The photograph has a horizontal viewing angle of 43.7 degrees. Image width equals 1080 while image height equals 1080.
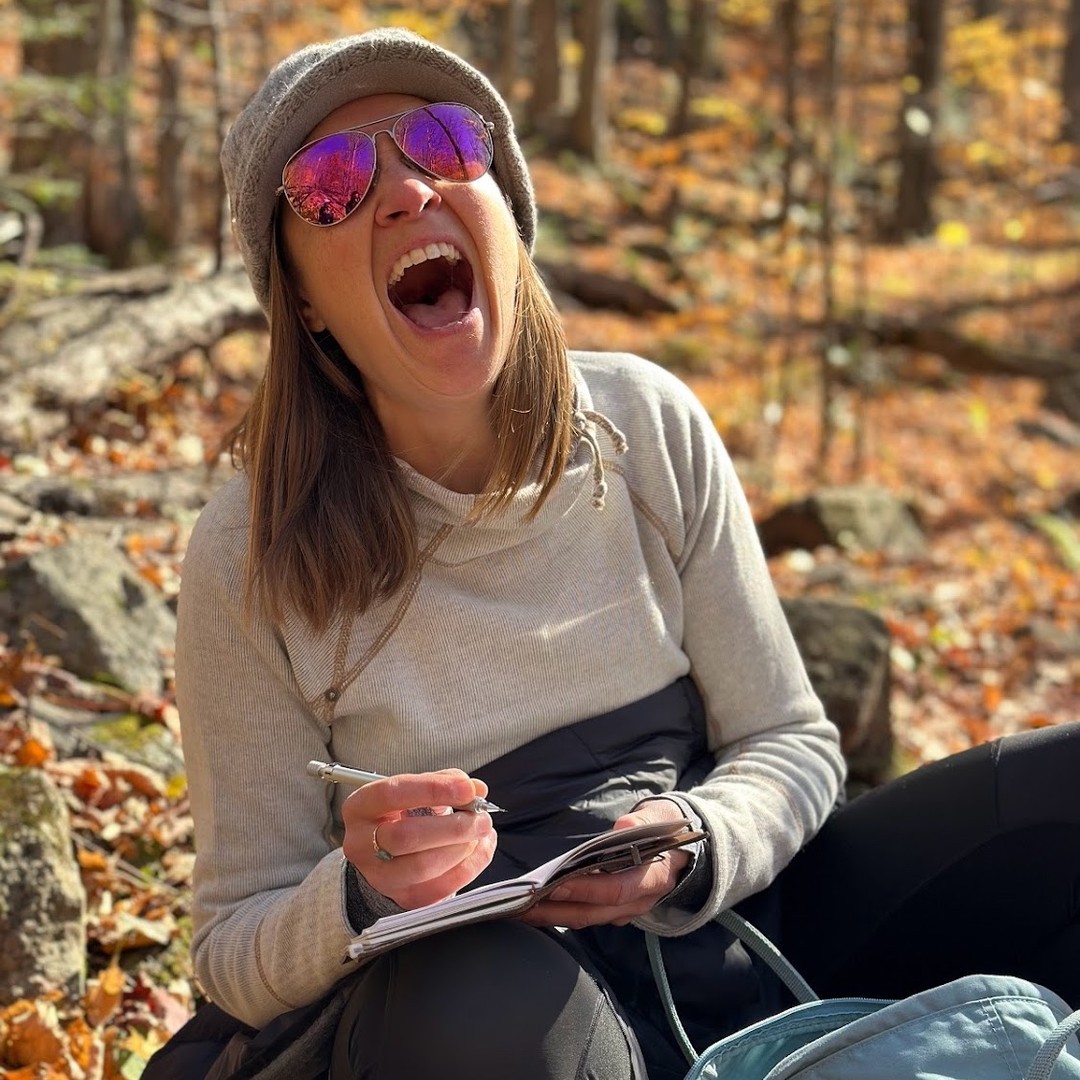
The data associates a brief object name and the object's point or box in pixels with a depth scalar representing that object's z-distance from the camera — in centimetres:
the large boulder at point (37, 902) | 273
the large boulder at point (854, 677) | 420
